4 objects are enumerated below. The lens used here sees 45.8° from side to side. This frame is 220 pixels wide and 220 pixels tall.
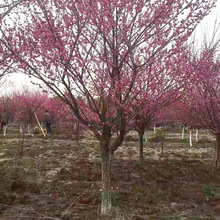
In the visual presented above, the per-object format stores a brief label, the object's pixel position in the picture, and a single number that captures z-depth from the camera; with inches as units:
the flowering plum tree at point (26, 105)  878.0
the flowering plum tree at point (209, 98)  319.9
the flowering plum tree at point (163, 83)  214.4
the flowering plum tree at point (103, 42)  190.5
